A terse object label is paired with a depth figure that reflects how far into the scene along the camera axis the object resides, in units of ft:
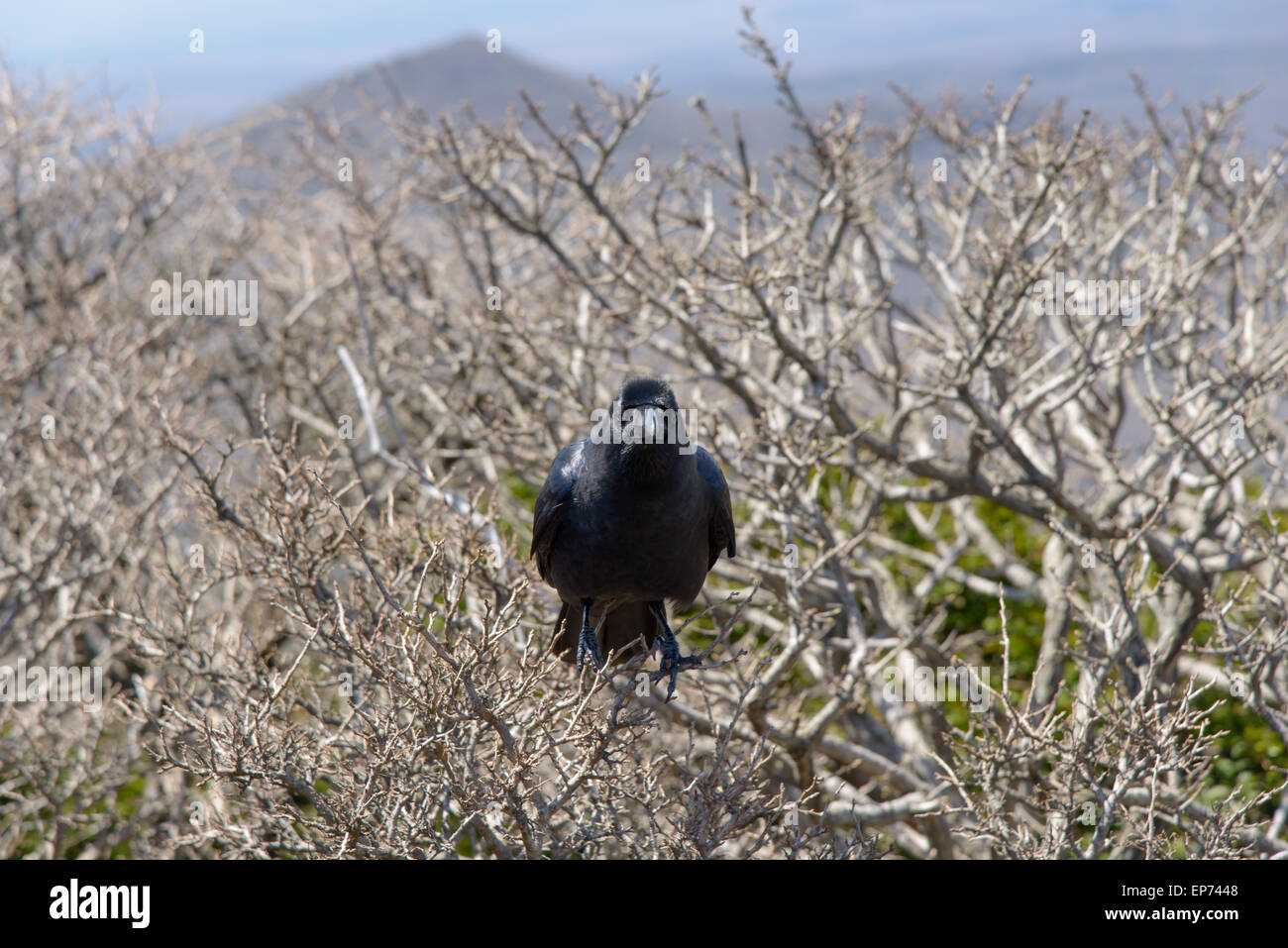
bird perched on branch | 10.91
